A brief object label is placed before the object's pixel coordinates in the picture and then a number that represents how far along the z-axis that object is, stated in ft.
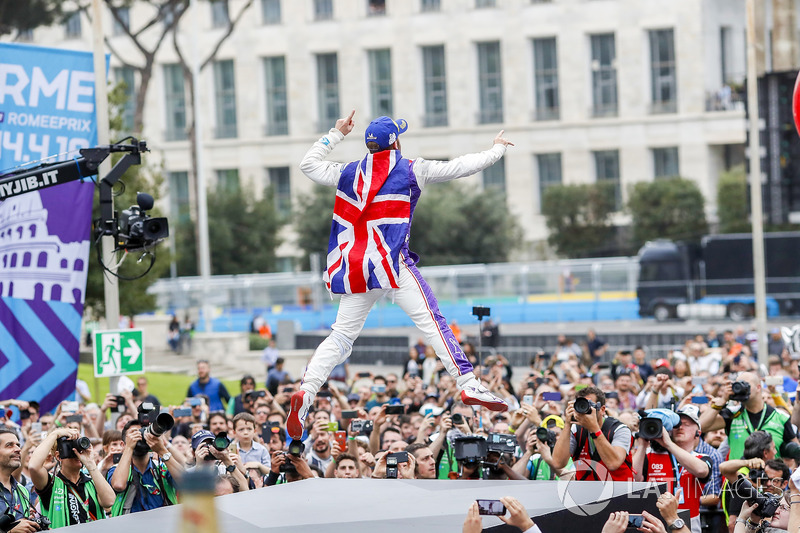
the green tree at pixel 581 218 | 183.52
